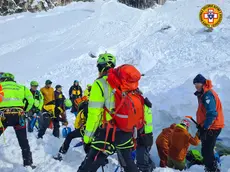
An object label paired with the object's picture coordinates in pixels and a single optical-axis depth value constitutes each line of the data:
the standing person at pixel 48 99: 8.59
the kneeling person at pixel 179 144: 6.07
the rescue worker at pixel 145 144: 4.14
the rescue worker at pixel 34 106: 6.04
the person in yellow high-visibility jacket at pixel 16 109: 5.11
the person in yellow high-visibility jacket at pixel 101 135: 3.54
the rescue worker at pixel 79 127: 5.38
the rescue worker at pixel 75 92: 12.28
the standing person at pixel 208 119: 5.18
